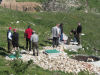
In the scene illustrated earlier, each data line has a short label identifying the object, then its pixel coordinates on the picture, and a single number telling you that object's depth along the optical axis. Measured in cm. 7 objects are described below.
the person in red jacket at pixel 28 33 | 2102
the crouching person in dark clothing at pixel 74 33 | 2553
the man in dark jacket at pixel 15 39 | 1995
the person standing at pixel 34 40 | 1958
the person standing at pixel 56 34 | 2284
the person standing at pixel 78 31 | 2510
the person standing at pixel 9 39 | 2002
